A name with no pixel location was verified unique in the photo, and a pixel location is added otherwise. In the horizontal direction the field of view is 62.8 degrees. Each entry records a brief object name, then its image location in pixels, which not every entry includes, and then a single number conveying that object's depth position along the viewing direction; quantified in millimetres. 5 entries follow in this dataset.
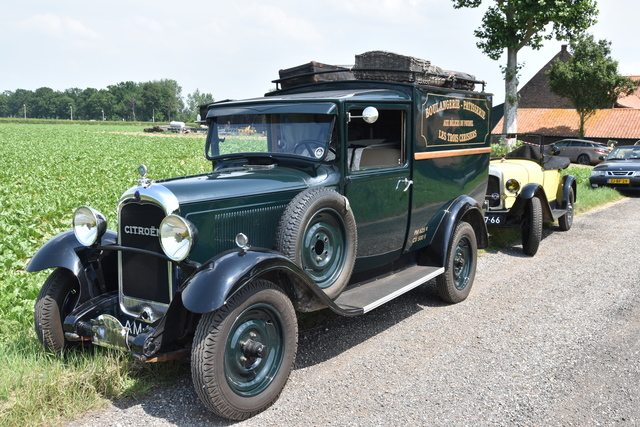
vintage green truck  3439
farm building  35469
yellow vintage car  8008
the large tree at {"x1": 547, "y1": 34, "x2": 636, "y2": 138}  34438
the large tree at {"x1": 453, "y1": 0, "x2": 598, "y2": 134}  19984
